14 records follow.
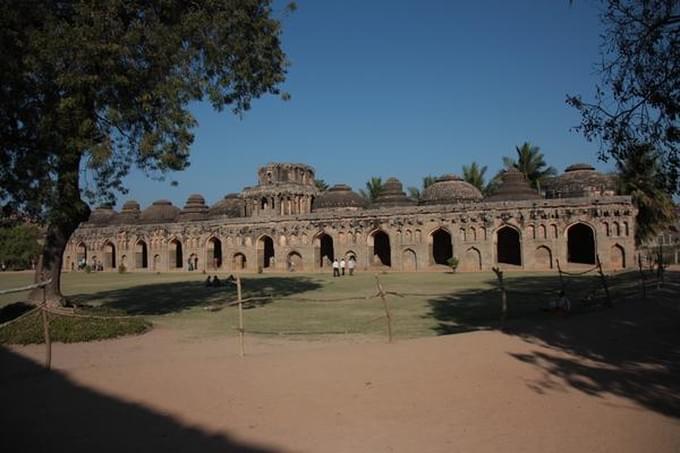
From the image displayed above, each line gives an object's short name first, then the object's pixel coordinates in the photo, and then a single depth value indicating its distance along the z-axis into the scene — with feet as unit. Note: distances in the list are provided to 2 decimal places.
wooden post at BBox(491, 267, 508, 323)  32.86
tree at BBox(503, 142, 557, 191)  137.39
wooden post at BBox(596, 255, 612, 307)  39.23
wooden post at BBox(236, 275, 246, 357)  27.68
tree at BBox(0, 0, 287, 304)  33.40
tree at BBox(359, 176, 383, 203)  164.25
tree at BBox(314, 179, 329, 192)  180.24
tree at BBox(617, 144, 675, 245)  95.96
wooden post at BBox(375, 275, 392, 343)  29.60
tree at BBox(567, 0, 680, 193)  26.03
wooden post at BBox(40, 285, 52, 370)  24.99
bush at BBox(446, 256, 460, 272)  91.40
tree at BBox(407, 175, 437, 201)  166.37
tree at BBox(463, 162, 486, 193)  146.61
